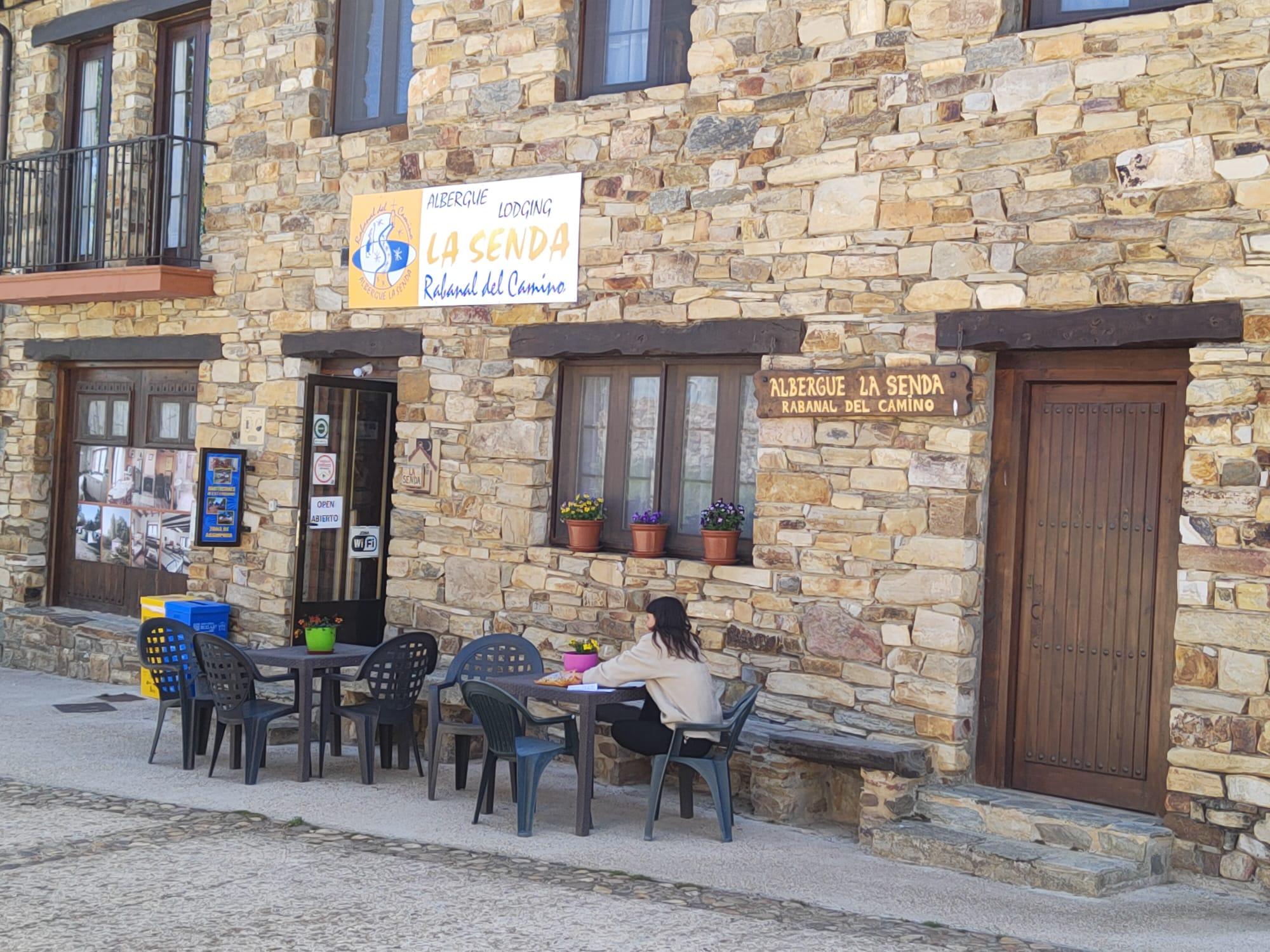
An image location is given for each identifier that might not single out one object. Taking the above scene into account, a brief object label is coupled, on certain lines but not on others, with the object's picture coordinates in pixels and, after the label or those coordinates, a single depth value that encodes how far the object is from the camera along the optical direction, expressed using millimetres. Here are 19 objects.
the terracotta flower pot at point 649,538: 8570
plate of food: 7309
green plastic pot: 8430
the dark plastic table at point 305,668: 8164
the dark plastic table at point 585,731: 7062
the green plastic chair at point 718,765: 7062
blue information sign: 10578
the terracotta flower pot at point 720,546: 8234
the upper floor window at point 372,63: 10328
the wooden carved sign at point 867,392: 7332
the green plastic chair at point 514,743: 7016
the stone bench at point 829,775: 7172
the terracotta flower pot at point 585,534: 8906
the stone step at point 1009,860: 6262
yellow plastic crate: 11023
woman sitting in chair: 7129
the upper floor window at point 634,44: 8789
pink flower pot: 7484
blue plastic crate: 10773
